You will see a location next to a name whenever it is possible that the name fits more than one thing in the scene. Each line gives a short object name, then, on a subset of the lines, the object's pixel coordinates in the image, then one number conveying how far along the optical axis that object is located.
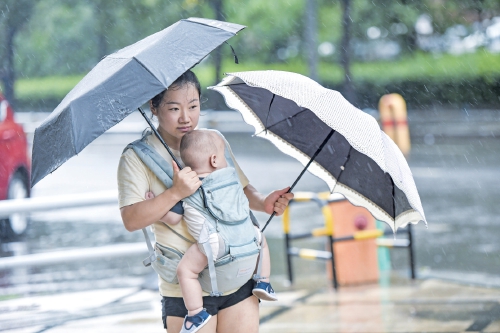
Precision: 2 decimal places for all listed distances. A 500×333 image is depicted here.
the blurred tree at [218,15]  54.56
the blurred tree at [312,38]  45.59
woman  6.00
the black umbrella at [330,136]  6.18
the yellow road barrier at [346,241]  14.30
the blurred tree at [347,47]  51.75
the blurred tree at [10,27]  49.84
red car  19.50
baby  6.08
